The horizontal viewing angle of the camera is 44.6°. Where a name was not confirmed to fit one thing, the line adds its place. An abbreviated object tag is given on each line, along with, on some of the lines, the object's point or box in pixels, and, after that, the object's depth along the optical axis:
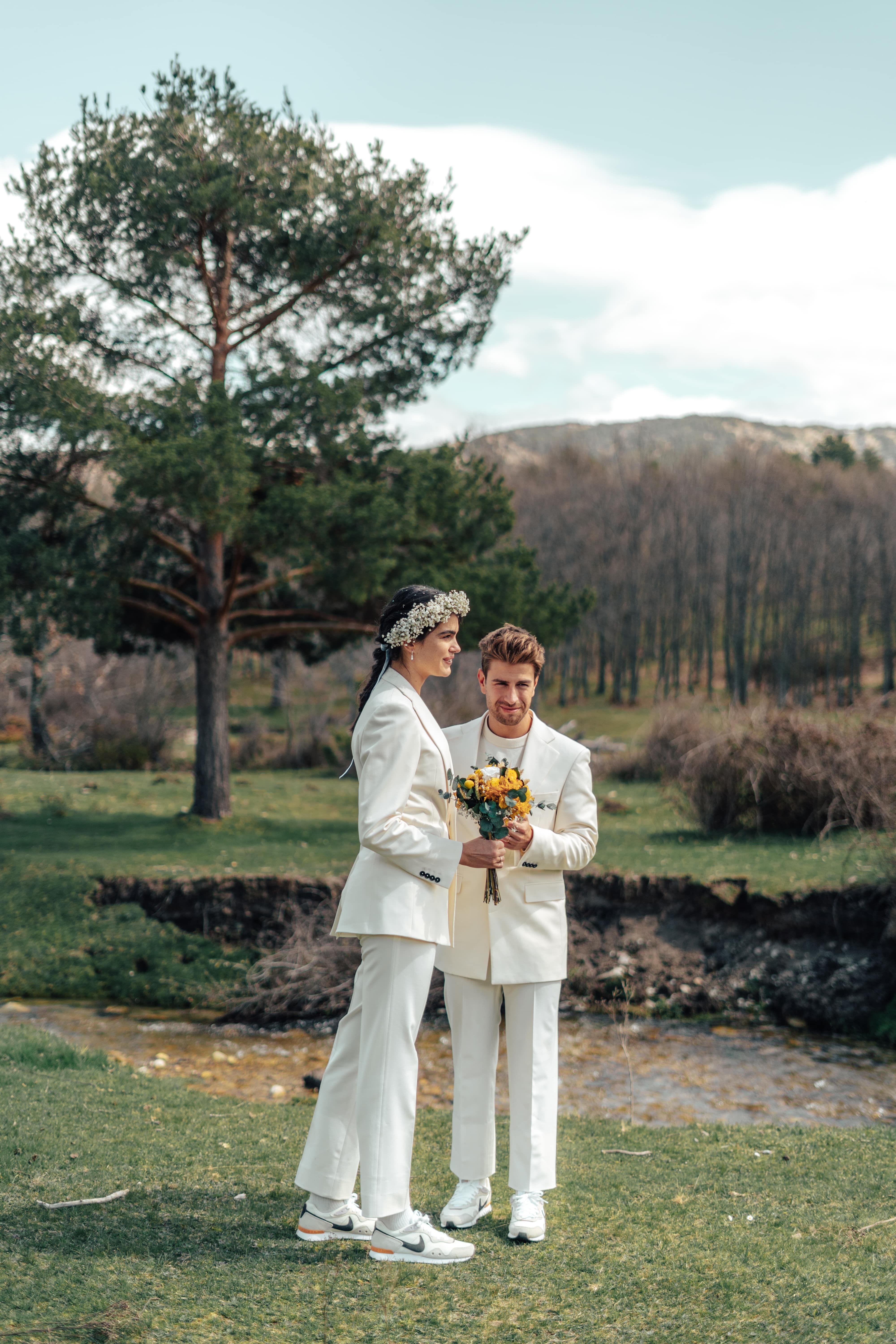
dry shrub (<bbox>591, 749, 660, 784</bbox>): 23.73
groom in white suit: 4.07
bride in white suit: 3.68
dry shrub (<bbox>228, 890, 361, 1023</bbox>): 11.17
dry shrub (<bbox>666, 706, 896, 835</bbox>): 14.46
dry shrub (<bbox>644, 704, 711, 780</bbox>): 19.70
